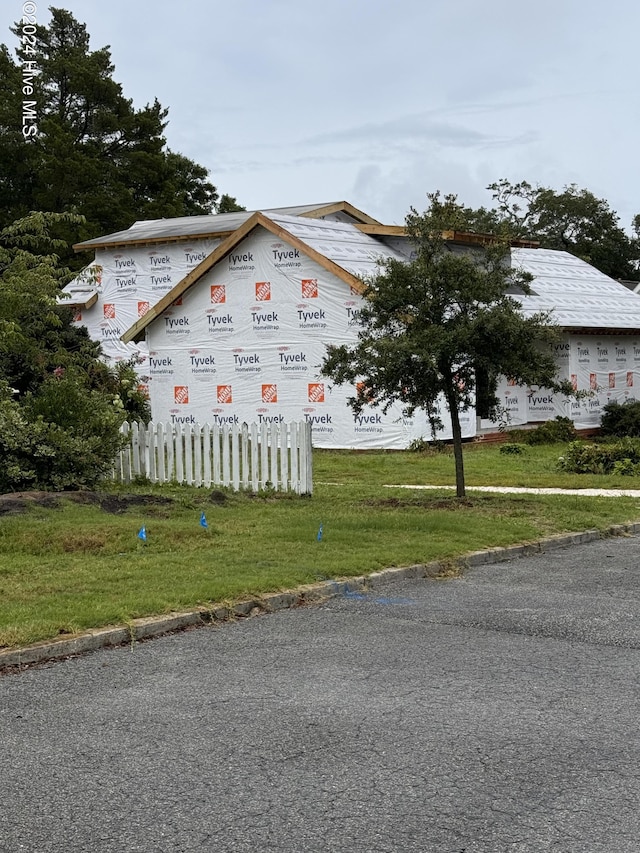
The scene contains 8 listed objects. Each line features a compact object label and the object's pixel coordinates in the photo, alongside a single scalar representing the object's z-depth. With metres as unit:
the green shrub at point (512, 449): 24.17
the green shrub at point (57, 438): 14.39
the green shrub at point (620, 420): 29.53
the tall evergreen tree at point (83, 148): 55.53
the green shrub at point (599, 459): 20.58
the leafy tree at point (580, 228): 67.06
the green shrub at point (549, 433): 27.12
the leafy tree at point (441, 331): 14.17
